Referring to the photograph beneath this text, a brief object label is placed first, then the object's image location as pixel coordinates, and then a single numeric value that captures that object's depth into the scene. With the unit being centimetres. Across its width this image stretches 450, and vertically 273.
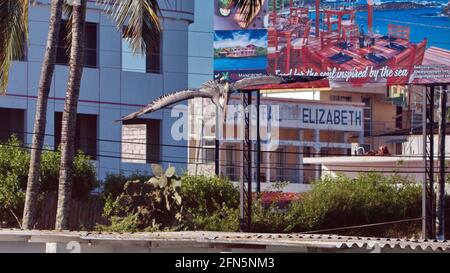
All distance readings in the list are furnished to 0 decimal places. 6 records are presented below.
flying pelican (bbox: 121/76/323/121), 3841
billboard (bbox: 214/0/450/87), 5125
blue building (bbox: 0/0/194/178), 4228
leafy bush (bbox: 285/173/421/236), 4062
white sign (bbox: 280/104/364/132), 5841
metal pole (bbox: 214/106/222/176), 4275
